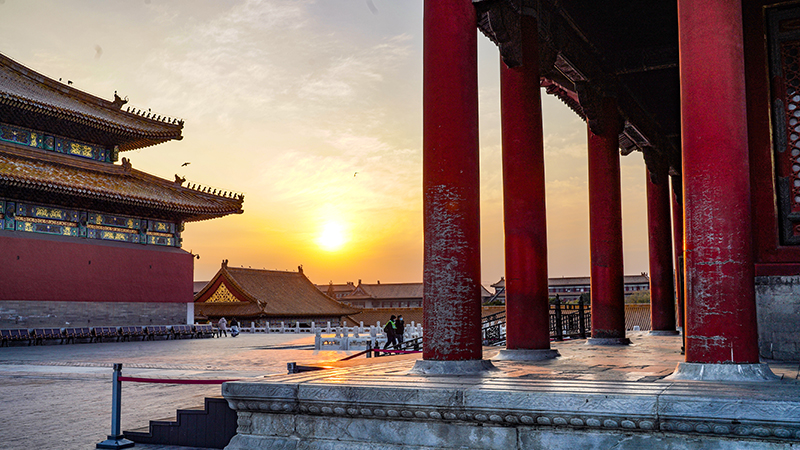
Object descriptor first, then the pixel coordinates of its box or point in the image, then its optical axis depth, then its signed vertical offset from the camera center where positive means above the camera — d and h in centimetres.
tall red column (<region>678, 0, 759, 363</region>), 527 +77
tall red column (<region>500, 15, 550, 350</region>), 883 +96
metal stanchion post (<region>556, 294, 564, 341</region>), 1530 -114
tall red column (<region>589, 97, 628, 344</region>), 1226 +99
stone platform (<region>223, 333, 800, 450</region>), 411 -93
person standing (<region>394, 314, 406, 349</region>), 2052 -147
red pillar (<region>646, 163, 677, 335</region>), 1661 +74
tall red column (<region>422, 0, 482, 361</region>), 632 +97
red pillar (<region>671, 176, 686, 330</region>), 1775 +185
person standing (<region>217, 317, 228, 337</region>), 3693 -233
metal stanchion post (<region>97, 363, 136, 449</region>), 652 -142
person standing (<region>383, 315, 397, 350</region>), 1944 -146
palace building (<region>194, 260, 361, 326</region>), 4319 -108
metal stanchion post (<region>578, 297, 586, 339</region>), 1670 -94
